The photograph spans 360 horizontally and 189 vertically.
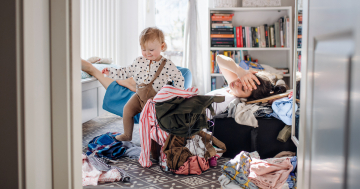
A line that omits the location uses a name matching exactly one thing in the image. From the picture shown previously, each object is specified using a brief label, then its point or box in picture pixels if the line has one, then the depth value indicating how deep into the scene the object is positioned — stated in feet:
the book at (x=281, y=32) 12.43
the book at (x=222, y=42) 12.74
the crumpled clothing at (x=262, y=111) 6.68
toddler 7.01
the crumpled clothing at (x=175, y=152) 5.75
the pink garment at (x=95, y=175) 5.16
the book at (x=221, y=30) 12.71
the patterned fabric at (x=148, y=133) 6.12
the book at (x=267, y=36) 12.62
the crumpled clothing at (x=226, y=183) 5.03
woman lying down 7.04
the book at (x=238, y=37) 12.69
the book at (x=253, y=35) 12.67
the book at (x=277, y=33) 12.51
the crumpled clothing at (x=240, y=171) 5.02
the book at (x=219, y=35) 12.73
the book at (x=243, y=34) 12.69
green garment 5.35
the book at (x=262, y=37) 12.65
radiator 12.96
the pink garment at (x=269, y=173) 4.88
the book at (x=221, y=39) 12.71
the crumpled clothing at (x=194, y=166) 5.70
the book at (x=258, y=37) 12.63
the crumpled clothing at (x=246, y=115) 6.53
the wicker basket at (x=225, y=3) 12.52
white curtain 13.83
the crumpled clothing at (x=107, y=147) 6.71
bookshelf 12.71
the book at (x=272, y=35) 12.57
